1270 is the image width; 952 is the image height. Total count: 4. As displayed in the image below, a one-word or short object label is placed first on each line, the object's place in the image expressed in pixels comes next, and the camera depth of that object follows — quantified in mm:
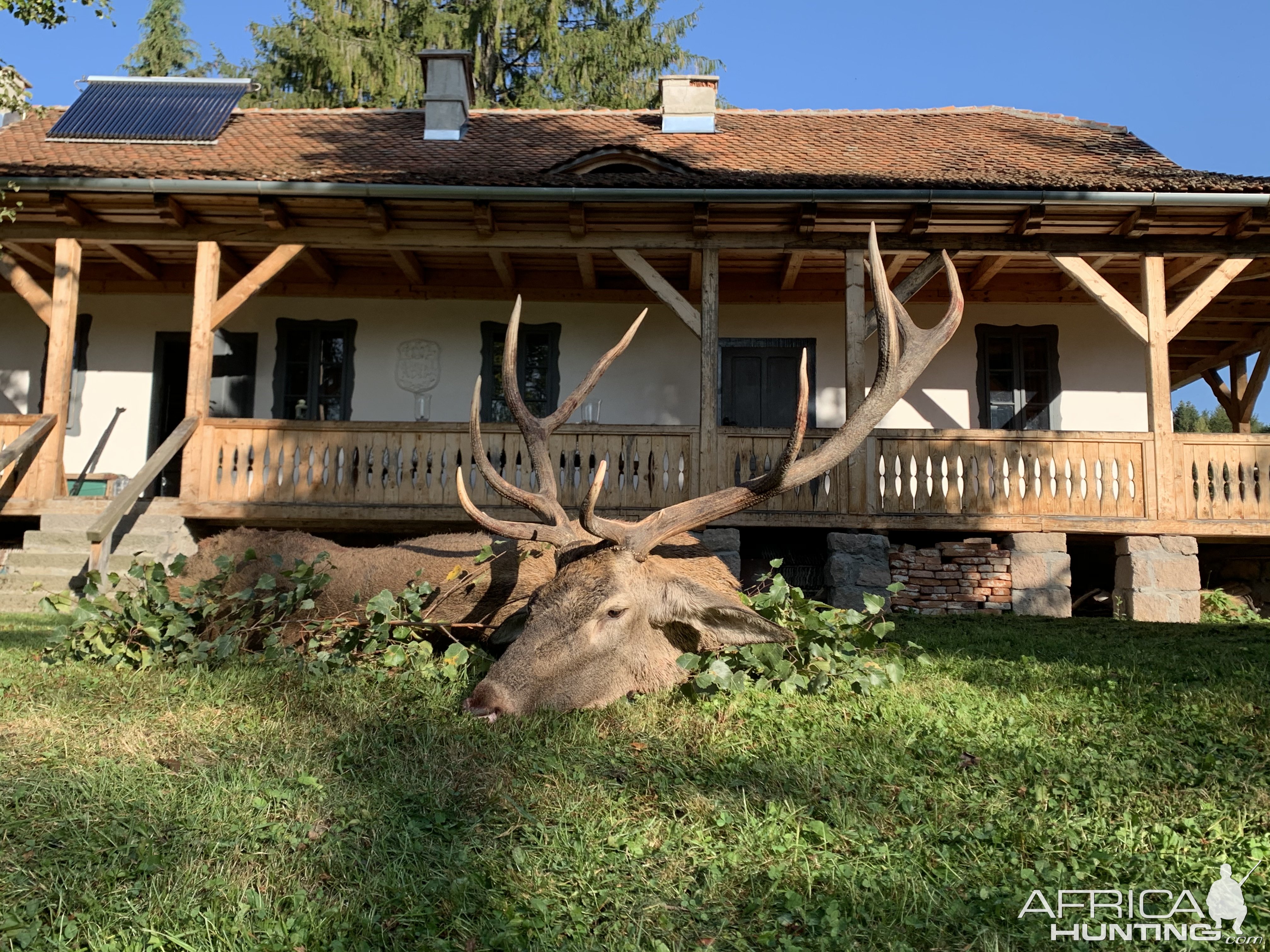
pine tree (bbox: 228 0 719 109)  23531
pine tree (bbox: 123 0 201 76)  27578
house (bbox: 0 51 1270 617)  10859
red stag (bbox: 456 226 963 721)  4531
